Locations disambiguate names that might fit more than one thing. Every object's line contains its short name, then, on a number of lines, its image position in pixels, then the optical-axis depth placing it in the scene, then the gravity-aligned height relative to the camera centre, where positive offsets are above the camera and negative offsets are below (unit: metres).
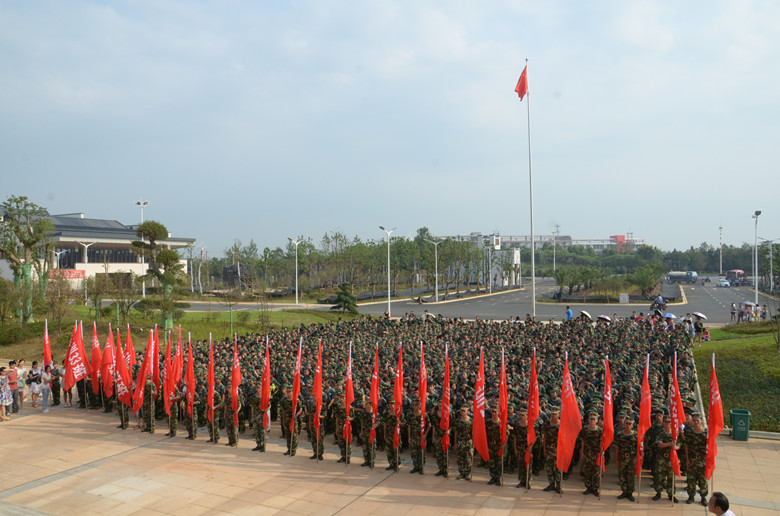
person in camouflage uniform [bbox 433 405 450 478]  10.59 -3.47
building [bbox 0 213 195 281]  61.25 +2.50
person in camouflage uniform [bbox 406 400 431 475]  10.70 -3.30
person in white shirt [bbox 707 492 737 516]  5.45 -2.34
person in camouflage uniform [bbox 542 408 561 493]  9.76 -3.25
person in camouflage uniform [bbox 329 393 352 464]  11.50 -3.19
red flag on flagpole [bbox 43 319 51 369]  16.48 -2.37
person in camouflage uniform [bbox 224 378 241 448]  12.54 -3.39
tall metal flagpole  31.72 +4.39
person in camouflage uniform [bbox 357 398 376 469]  11.12 -3.22
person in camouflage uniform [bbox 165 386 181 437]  13.42 -3.48
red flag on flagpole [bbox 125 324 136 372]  15.13 -2.30
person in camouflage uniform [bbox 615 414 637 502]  9.41 -3.25
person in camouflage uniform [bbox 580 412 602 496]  9.59 -3.20
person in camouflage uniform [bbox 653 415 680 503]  9.18 -3.27
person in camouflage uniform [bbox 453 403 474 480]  10.35 -3.26
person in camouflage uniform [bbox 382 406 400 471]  11.02 -3.36
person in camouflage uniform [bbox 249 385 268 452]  12.23 -3.35
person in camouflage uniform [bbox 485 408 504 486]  10.19 -3.28
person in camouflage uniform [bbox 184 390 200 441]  13.14 -3.55
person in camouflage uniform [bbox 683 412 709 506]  9.05 -3.11
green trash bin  12.57 -3.65
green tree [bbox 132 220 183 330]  26.47 +0.33
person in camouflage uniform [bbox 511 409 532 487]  9.98 -3.14
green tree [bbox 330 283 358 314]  39.72 -2.55
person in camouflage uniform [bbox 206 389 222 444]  12.77 -3.45
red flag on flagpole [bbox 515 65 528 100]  30.67 +9.24
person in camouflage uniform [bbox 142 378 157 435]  13.72 -3.26
